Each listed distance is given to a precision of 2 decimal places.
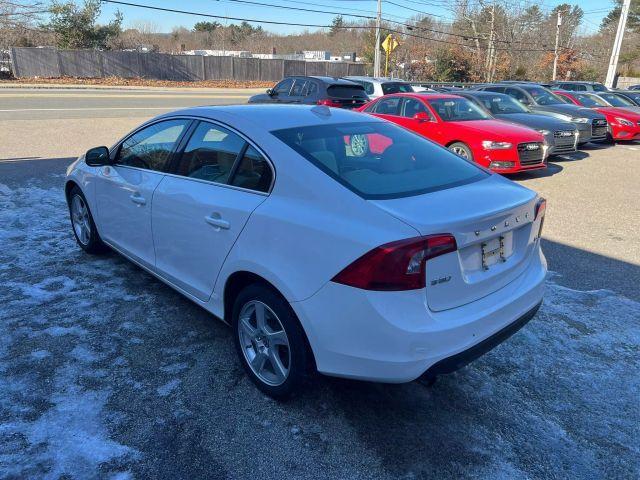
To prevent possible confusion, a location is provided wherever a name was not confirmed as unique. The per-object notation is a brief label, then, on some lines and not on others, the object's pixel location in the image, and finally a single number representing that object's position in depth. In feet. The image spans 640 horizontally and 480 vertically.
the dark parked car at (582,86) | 66.39
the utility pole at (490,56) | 145.83
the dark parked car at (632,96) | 58.82
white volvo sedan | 7.57
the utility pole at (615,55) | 96.73
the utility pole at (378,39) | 114.83
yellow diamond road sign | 100.06
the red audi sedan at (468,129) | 29.17
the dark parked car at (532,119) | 35.42
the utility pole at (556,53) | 141.59
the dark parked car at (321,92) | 43.70
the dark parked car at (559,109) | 41.83
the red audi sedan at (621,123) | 46.96
